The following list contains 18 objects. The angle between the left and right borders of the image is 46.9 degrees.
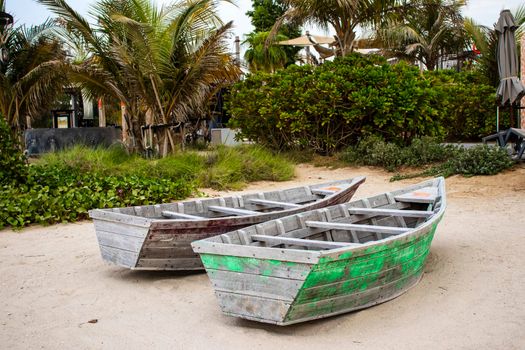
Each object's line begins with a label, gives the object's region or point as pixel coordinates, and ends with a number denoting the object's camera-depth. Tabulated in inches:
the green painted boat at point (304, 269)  164.6
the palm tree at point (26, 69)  617.6
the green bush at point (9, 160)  359.6
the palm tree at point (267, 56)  1338.6
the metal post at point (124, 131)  585.8
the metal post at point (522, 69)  645.1
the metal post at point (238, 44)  1399.9
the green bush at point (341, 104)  514.9
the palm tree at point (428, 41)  998.2
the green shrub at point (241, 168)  438.9
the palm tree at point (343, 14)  551.2
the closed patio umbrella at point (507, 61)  459.2
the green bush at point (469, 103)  709.3
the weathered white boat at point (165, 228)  219.1
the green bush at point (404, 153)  478.6
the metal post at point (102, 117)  868.4
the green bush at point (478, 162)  409.1
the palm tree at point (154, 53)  506.3
